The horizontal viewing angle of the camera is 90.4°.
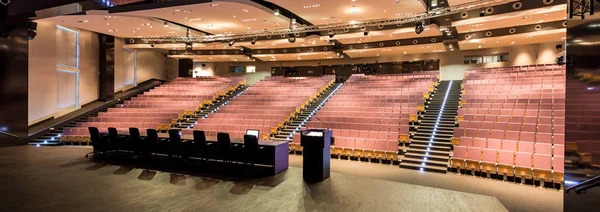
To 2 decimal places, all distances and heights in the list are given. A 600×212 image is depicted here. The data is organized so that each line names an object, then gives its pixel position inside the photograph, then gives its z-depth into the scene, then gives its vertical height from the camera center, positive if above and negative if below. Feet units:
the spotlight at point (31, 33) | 26.40 +6.18
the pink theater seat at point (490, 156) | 16.72 -2.77
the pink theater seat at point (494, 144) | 17.76 -2.23
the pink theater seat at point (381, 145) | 20.31 -2.70
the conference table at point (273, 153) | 15.83 -2.66
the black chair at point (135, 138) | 19.20 -2.23
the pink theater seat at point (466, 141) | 18.79 -2.21
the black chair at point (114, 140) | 19.83 -2.44
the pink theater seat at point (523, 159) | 15.70 -2.80
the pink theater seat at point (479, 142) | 18.28 -2.21
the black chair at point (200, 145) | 17.15 -2.38
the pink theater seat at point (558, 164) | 14.83 -2.83
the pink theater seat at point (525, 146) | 16.75 -2.25
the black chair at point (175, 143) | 17.94 -2.35
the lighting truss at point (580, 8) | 8.15 +2.89
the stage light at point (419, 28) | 26.22 +6.88
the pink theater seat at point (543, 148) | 16.16 -2.27
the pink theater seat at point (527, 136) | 18.03 -1.80
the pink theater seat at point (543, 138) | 17.62 -1.84
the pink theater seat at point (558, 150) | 15.81 -2.29
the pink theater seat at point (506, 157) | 16.15 -2.79
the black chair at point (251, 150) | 15.80 -2.45
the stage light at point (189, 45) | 36.73 +7.25
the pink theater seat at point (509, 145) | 17.27 -2.24
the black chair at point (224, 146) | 16.61 -2.36
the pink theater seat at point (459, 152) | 17.63 -2.76
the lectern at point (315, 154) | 14.28 -2.39
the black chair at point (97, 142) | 19.94 -2.61
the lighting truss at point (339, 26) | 22.57 +7.95
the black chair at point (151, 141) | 18.67 -2.34
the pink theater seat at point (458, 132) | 20.63 -1.79
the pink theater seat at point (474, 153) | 17.19 -2.73
